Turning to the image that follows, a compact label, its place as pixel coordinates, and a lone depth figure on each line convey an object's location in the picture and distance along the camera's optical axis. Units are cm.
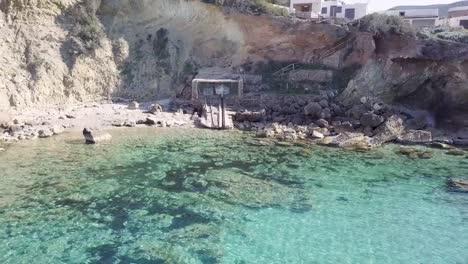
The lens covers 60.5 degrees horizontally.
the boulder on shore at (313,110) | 2794
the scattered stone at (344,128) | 2601
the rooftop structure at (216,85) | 3094
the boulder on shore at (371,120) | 2578
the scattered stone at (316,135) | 2481
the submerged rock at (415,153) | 2133
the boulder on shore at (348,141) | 2309
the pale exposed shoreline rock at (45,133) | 2316
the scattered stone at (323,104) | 2863
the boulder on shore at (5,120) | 2386
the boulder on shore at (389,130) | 2423
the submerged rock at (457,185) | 1627
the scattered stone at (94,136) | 2206
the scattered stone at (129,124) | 2627
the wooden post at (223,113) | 2712
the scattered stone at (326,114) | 2764
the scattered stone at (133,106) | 2937
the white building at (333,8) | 4394
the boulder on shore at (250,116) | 2853
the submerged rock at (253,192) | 1436
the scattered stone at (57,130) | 2380
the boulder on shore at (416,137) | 2428
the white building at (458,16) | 3722
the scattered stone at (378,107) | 2766
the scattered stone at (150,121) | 2683
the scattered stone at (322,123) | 2667
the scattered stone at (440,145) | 2338
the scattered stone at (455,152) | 2191
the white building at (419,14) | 3928
